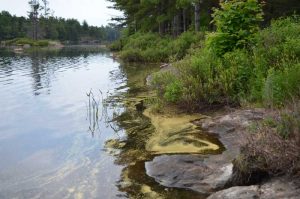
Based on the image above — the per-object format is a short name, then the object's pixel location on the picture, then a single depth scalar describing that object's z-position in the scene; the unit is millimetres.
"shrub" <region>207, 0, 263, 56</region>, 10509
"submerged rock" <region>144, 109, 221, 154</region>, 6899
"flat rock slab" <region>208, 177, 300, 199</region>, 4221
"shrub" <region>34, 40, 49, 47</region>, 81318
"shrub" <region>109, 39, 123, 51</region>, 45454
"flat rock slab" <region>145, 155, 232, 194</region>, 5332
